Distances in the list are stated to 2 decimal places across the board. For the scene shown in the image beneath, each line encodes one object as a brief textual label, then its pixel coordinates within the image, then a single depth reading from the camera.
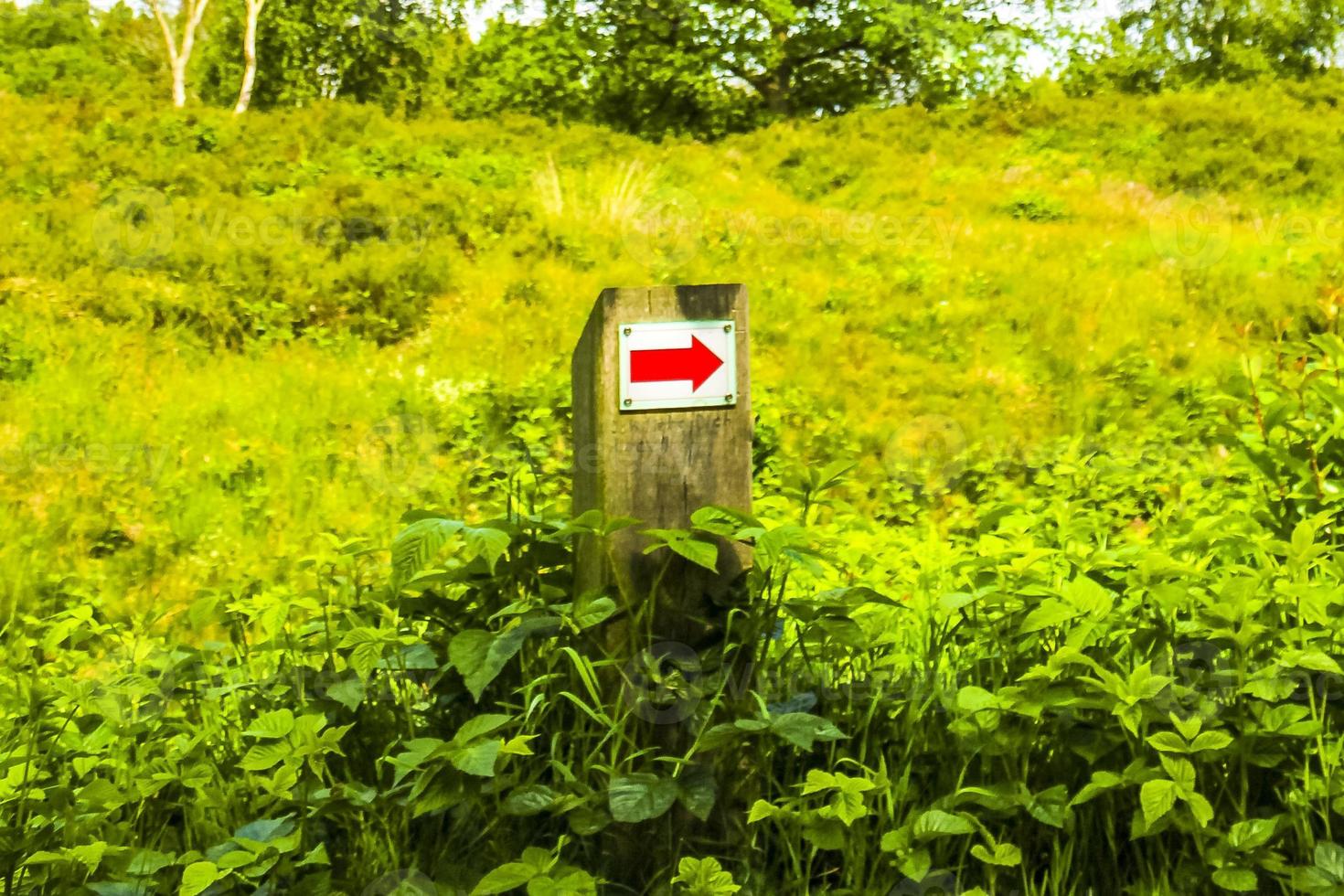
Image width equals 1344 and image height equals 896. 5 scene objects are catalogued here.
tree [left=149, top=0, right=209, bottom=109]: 25.81
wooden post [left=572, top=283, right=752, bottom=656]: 2.11
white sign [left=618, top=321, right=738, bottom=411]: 2.10
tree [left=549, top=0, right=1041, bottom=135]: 22.94
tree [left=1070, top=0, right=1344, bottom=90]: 27.23
